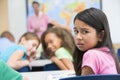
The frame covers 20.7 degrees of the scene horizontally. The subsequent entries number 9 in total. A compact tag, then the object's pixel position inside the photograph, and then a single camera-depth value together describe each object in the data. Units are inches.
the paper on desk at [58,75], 106.0
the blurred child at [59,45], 141.1
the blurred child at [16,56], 137.7
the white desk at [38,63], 174.5
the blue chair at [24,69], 139.7
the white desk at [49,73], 108.6
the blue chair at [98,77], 56.8
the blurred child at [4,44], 171.8
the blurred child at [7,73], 68.0
